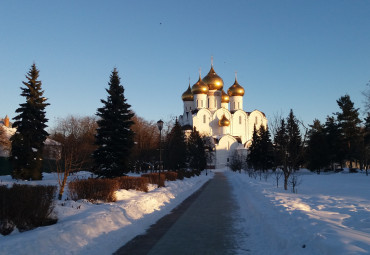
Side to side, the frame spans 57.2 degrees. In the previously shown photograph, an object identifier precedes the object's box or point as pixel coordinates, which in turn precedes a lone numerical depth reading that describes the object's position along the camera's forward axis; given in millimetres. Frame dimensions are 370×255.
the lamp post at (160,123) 19677
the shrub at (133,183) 16328
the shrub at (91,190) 12477
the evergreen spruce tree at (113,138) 24391
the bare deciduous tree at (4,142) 37831
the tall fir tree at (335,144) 53125
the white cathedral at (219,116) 80125
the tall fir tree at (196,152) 51847
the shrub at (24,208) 7188
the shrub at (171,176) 26164
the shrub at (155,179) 21259
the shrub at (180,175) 30995
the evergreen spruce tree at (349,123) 52031
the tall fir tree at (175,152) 42812
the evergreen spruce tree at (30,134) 30656
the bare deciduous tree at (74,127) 59944
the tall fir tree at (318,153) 53031
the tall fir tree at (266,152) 57219
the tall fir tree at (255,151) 57969
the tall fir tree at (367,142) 41844
